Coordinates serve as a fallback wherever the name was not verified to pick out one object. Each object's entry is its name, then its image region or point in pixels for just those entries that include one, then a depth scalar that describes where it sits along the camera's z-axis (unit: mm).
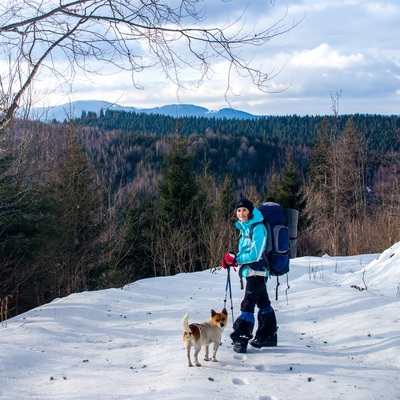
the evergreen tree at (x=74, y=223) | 14156
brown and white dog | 4465
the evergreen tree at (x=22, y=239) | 10531
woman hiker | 5066
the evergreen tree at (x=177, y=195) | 21062
